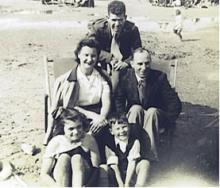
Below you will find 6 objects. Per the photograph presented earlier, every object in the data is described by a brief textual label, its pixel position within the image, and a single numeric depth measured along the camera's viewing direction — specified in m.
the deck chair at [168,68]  3.70
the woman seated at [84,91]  3.30
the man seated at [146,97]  3.31
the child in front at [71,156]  3.11
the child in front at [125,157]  3.19
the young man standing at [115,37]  3.49
